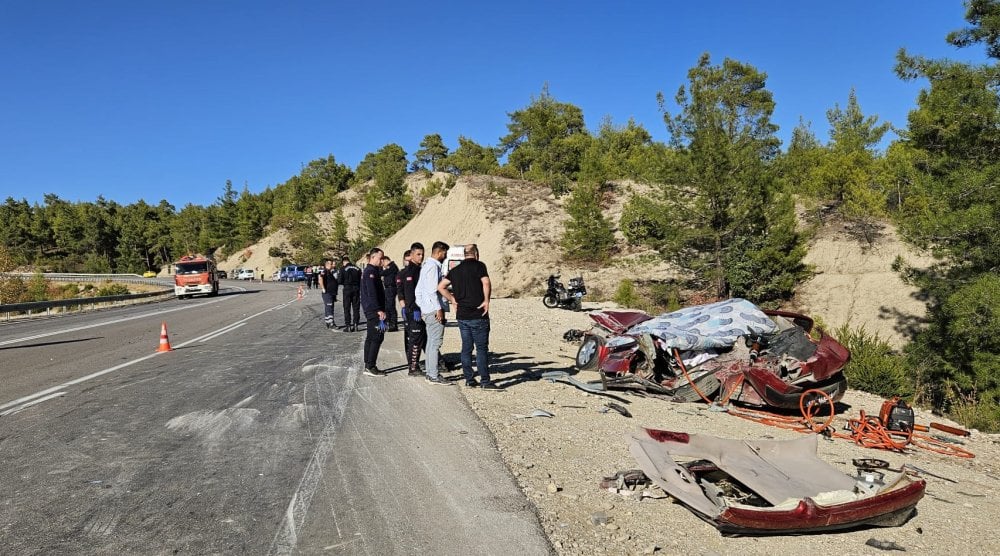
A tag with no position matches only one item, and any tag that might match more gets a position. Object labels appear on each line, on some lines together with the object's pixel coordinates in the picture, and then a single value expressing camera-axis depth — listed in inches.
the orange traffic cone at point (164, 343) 465.1
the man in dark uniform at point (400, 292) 373.4
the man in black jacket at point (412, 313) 359.3
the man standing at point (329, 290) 650.8
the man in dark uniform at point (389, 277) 505.4
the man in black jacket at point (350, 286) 609.6
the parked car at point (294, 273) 2625.5
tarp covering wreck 311.3
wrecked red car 286.4
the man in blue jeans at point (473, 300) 310.2
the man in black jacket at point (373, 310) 362.0
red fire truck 1397.6
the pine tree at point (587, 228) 1182.3
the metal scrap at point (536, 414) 267.6
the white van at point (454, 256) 814.3
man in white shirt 330.3
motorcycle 833.5
